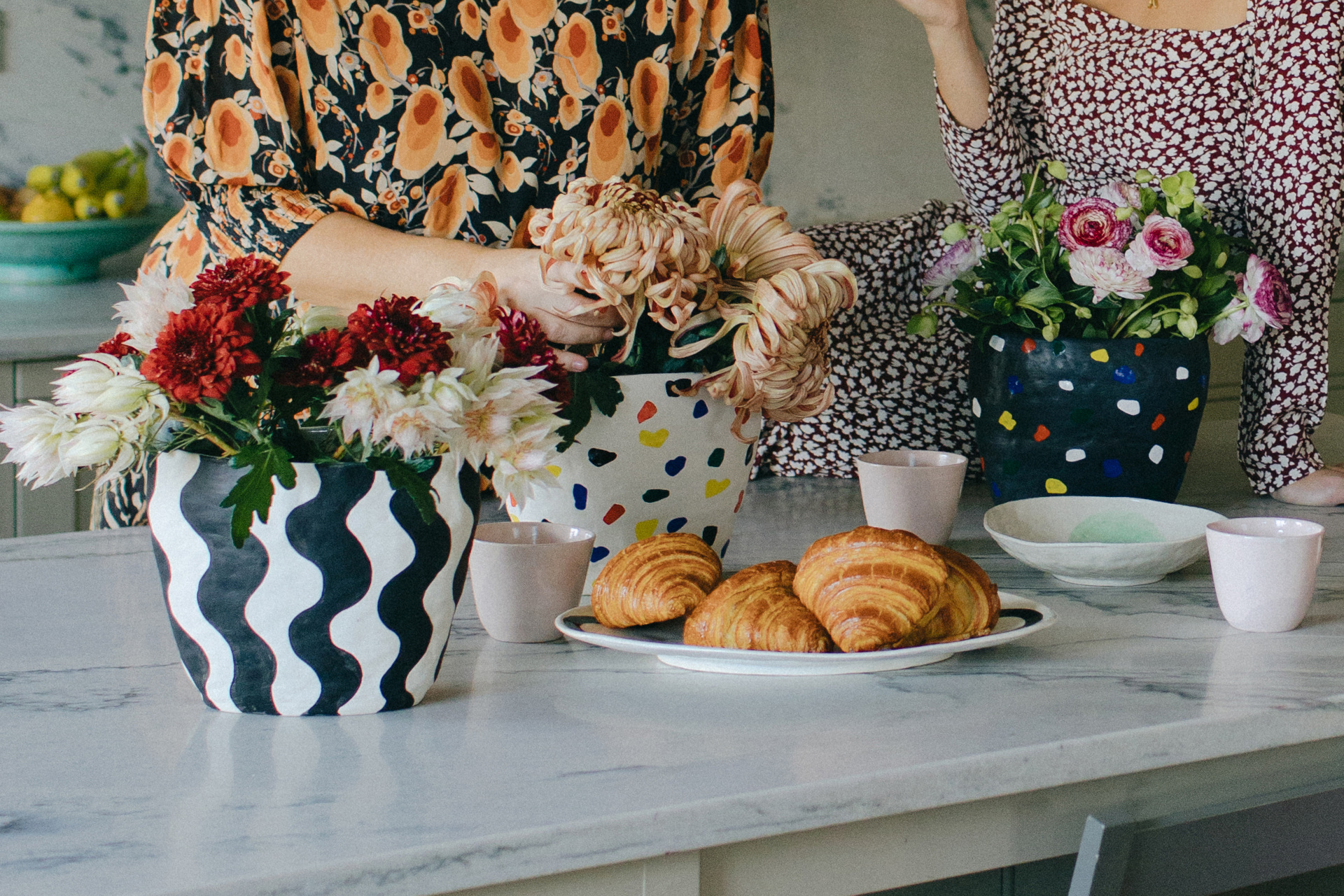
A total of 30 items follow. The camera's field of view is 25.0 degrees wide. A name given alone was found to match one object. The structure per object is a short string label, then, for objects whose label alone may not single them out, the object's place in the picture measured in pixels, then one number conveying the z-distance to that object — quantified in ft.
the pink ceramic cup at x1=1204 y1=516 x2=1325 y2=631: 6.32
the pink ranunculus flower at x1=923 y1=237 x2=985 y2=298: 7.54
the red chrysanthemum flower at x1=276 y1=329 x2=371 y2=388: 5.65
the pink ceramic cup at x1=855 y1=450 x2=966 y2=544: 6.98
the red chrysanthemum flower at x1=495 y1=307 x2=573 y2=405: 5.89
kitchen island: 5.38
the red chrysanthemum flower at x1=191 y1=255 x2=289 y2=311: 5.64
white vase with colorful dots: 6.43
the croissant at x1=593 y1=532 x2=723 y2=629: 6.15
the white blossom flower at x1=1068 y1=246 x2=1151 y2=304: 7.17
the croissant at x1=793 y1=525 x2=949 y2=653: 5.97
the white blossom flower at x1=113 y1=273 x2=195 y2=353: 5.72
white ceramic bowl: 6.73
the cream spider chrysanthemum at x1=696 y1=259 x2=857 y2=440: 6.30
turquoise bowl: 13.51
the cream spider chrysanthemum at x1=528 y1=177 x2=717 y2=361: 6.15
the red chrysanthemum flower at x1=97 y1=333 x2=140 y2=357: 5.75
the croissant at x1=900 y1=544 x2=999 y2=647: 6.05
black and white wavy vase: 5.72
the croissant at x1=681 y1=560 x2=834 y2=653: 6.02
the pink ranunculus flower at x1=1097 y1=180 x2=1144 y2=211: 7.40
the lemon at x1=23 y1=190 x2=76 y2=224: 13.72
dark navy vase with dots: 7.25
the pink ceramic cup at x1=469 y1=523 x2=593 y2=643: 6.24
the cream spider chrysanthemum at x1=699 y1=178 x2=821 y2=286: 6.39
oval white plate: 6.00
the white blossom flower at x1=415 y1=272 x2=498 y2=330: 5.75
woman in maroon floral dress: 7.81
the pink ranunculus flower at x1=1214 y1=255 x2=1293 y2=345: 7.32
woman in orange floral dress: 7.27
